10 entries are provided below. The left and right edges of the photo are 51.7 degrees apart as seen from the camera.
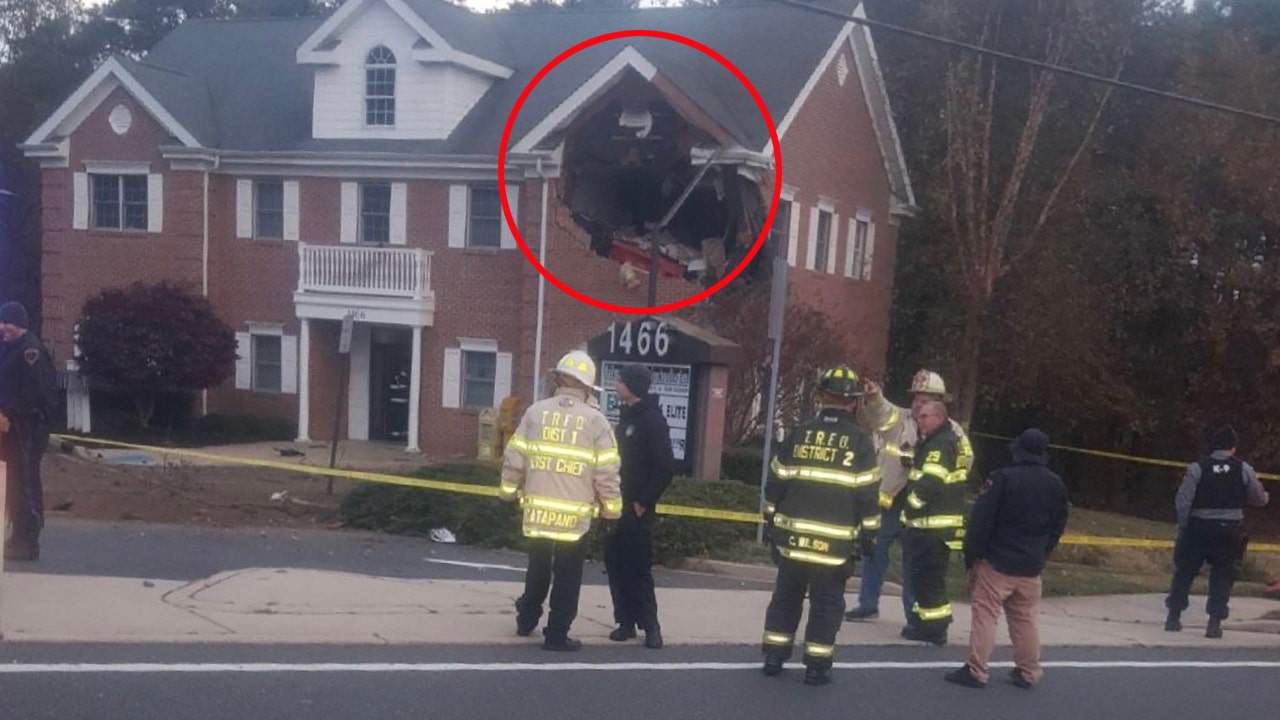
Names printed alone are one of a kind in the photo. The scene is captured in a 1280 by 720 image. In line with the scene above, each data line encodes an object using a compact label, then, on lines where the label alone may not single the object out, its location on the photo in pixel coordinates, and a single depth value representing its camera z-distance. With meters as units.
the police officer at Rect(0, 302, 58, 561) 9.30
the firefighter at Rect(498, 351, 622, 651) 7.84
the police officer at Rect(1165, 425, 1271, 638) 10.71
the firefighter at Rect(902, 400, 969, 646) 8.89
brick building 24.06
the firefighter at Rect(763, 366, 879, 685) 7.59
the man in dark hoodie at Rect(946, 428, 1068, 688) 8.05
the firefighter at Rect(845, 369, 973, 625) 9.62
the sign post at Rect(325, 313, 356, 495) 16.66
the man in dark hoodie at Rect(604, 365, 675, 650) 8.13
